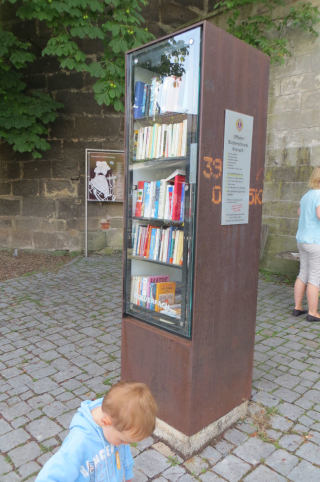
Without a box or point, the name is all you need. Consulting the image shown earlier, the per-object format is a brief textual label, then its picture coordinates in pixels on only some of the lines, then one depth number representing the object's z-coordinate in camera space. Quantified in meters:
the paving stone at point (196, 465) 2.44
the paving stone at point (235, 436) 2.73
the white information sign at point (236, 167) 2.54
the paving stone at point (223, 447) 2.62
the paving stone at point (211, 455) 2.54
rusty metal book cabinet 2.41
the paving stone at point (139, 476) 2.37
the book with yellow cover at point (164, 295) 2.80
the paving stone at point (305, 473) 2.39
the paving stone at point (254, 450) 2.57
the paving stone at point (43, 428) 2.77
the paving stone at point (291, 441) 2.69
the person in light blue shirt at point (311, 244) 4.74
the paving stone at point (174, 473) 2.38
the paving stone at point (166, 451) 2.54
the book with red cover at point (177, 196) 2.58
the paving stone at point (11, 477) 2.35
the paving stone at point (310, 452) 2.57
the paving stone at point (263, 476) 2.38
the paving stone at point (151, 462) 2.44
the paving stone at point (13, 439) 2.66
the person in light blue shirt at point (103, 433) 1.40
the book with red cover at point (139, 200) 2.85
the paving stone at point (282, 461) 2.47
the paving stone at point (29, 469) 2.40
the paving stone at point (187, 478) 2.37
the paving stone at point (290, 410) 3.05
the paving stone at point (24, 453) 2.52
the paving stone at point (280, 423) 2.89
